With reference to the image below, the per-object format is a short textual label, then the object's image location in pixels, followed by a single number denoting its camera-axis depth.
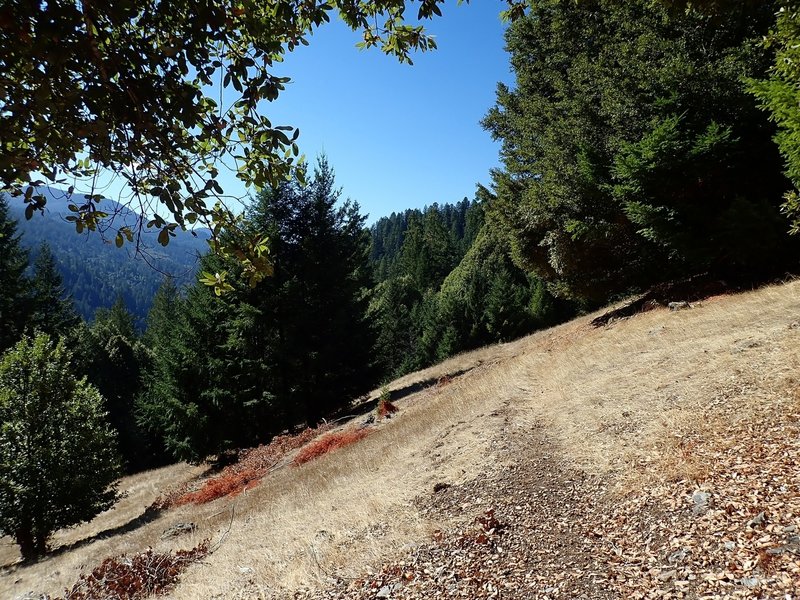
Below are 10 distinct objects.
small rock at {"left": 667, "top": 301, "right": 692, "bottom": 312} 13.86
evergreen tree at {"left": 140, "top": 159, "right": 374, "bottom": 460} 18.83
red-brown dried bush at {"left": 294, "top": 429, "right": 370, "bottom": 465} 13.52
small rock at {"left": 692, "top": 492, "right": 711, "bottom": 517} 4.57
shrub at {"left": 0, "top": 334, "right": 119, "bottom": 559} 13.06
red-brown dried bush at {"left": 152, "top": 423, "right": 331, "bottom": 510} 13.84
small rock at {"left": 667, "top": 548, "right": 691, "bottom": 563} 4.07
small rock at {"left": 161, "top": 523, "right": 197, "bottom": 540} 9.91
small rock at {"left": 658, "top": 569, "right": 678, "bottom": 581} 3.90
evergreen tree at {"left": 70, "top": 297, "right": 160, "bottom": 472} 37.09
